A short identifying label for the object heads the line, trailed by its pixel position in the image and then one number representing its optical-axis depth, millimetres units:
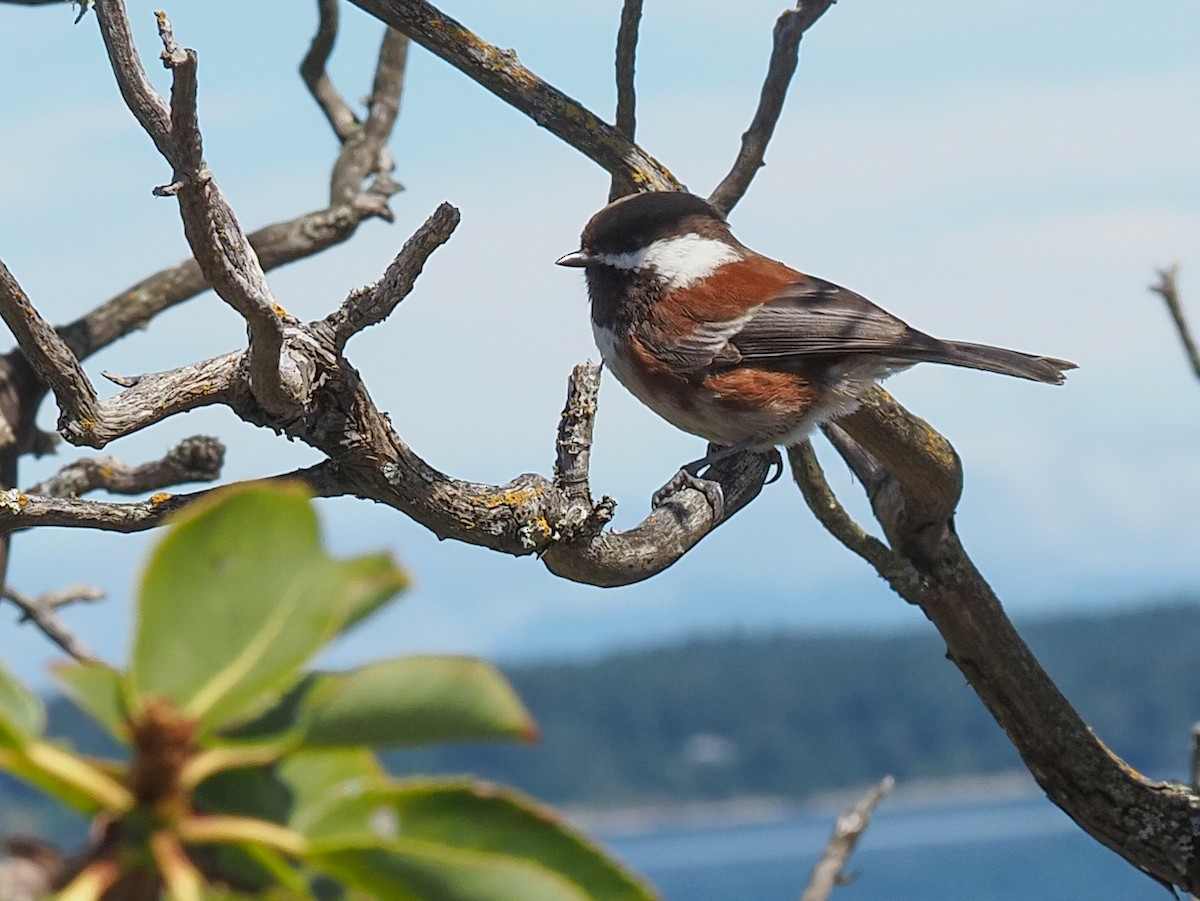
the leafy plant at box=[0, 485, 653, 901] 1629
